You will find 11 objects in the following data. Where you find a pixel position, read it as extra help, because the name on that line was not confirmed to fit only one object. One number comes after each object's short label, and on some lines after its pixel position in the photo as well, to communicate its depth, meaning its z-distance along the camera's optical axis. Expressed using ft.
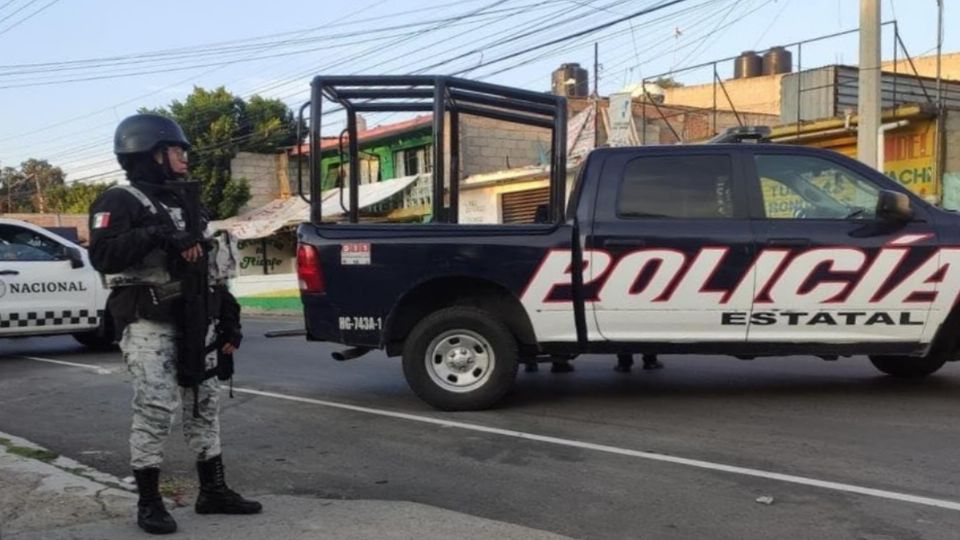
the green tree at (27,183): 224.53
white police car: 35.91
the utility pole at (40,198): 200.54
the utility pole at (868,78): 41.22
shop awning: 85.46
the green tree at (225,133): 111.75
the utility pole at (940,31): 52.94
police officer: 12.95
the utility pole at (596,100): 71.43
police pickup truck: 21.47
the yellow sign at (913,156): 50.14
